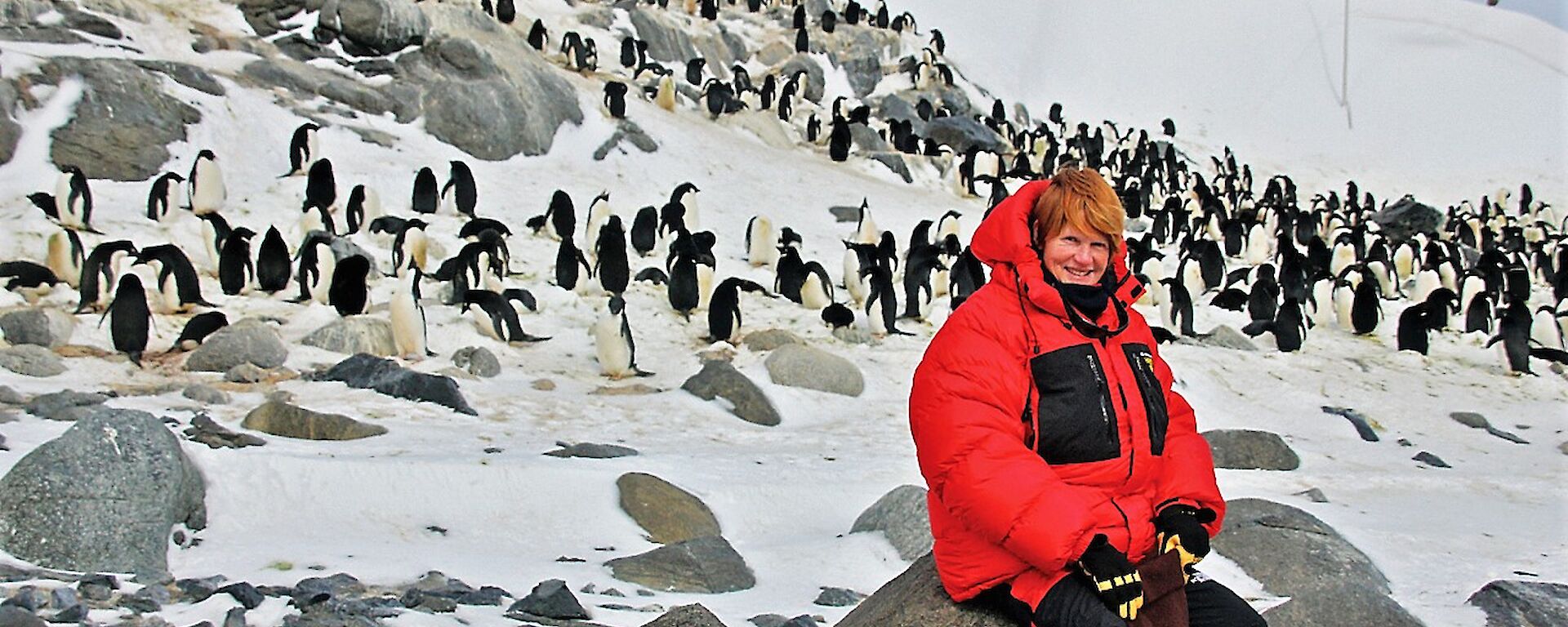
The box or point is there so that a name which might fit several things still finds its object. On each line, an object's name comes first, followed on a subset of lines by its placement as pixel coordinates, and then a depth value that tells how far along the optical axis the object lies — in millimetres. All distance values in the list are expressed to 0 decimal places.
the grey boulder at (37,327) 6988
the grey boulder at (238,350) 7055
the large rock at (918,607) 2328
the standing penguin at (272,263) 8758
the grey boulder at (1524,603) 3508
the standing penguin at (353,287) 8312
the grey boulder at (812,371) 8086
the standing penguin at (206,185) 9977
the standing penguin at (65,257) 8109
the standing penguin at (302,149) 11320
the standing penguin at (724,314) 9164
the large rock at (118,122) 10242
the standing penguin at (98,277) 7691
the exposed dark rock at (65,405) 5262
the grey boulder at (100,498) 3498
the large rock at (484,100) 13766
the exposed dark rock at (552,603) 3330
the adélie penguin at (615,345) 8086
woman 2051
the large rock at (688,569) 4023
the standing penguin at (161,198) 9703
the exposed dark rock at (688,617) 2828
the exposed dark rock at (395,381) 6664
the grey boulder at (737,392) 7418
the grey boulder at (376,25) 14320
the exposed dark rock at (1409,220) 20672
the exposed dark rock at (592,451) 5672
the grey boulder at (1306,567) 3432
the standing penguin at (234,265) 8586
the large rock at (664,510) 4816
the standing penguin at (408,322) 7789
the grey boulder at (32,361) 6363
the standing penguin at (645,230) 11711
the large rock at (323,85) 13039
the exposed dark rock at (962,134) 22297
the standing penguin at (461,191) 11805
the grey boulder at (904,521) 4578
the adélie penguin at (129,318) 7109
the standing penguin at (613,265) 10047
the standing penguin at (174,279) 7992
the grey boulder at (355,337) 7664
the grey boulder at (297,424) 5559
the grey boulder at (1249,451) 6695
